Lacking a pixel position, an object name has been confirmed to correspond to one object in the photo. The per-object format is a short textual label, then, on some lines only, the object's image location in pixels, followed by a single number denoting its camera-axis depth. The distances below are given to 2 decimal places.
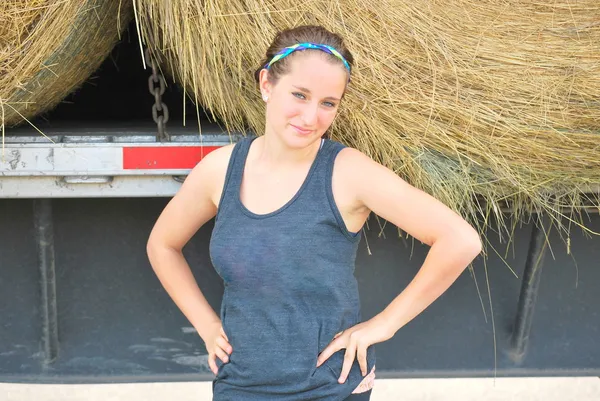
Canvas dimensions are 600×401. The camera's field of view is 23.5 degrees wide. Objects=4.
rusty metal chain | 3.08
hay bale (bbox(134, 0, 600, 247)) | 3.03
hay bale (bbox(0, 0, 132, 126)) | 2.93
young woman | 2.82
